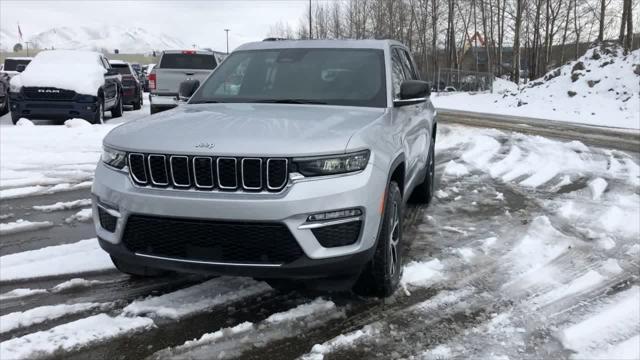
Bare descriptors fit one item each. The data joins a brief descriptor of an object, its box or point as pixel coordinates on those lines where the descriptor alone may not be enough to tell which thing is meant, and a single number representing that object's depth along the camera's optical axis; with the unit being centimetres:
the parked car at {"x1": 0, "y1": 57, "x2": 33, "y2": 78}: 2150
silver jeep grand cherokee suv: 322
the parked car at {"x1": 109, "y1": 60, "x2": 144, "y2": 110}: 2042
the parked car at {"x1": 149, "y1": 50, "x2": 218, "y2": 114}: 1501
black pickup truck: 1370
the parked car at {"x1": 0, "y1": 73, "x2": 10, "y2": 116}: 1733
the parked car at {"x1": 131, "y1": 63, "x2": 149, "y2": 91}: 3816
